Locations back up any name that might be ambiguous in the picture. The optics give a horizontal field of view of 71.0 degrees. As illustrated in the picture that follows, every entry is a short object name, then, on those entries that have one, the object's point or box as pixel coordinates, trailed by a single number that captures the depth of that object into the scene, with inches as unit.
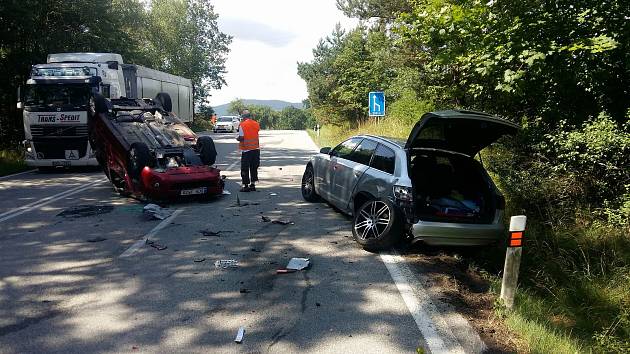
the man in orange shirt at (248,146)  394.9
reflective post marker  161.8
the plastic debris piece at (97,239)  240.4
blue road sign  708.7
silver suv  210.7
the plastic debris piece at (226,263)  204.1
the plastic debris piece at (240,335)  135.9
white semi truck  487.5
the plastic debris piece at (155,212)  291.6
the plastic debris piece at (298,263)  203.0
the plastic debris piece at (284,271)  197.8
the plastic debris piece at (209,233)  256.5
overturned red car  334.3
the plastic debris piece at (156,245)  228.2
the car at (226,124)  1598.2
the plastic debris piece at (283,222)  284.7
